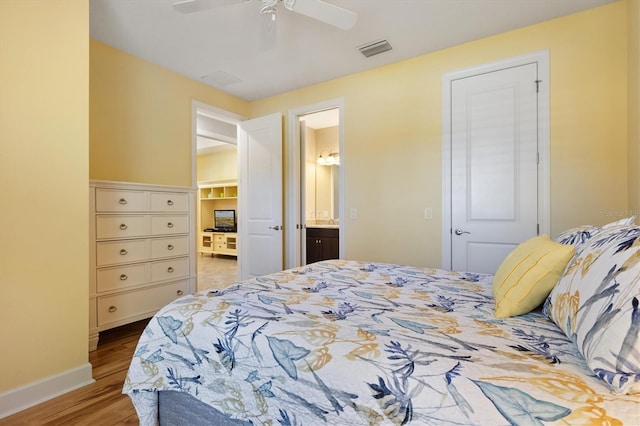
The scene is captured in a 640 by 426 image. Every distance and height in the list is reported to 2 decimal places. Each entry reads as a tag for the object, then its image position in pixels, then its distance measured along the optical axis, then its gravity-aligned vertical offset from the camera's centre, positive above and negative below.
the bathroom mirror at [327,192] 5.34 +0.34
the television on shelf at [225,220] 7.66 -0.19
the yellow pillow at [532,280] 1.10 -0.25
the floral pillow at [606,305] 0.64 -0.24
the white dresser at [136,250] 2.46 -0.33
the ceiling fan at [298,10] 1.91 +1.29
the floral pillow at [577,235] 1.26 -0.11
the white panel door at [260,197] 3.91 +0.20
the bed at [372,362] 0.67 -0.39
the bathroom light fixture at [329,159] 5.37 +0.92
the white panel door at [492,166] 2.64 +0.41
